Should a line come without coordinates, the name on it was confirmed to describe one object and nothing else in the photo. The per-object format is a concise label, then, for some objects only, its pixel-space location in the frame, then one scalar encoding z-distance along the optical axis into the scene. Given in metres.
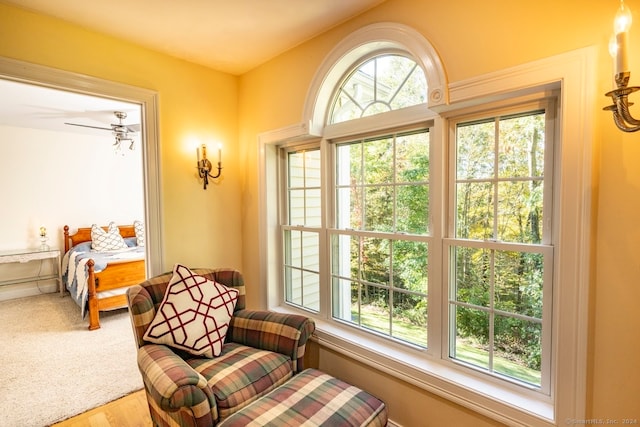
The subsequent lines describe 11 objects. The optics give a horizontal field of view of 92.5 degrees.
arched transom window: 1.79
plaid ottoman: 1.35
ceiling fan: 3.70
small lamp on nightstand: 4.67
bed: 3.50
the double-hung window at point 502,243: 1.40
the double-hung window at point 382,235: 1.81
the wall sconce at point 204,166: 2.54
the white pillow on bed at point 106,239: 4.88
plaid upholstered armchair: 1.40
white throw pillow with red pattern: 1.81
